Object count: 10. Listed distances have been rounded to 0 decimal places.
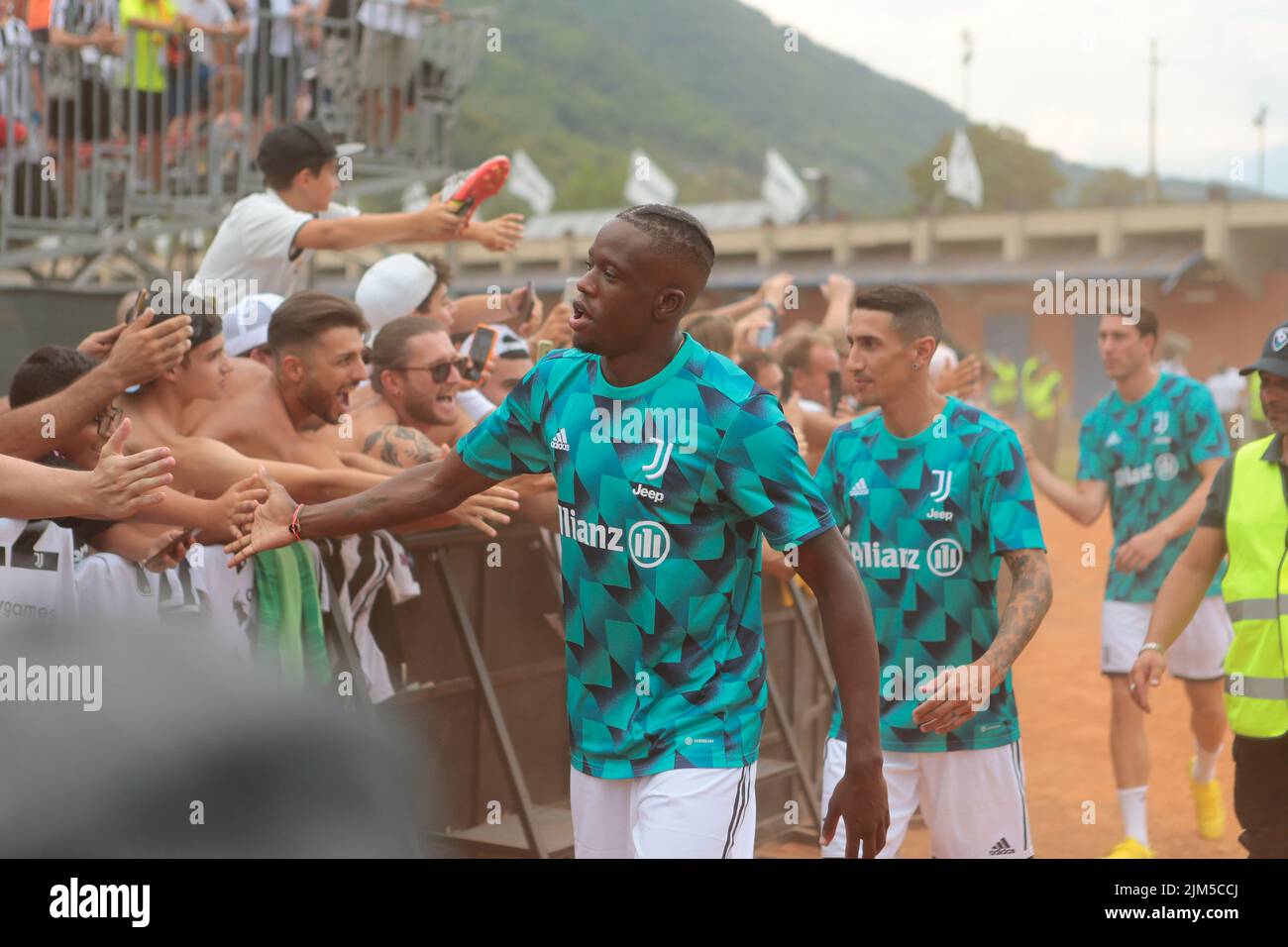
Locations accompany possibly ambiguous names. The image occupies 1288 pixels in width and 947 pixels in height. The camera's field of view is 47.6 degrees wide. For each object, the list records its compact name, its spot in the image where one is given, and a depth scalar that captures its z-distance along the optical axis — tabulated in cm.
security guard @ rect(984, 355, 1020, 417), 3001
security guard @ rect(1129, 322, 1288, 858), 458
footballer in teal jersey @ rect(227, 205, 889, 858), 327
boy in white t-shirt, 571
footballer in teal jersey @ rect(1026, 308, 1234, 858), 721
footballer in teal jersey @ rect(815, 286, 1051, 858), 457
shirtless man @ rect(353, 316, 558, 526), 554
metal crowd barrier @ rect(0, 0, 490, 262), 1078
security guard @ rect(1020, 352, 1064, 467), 2900
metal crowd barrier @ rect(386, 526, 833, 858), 532
